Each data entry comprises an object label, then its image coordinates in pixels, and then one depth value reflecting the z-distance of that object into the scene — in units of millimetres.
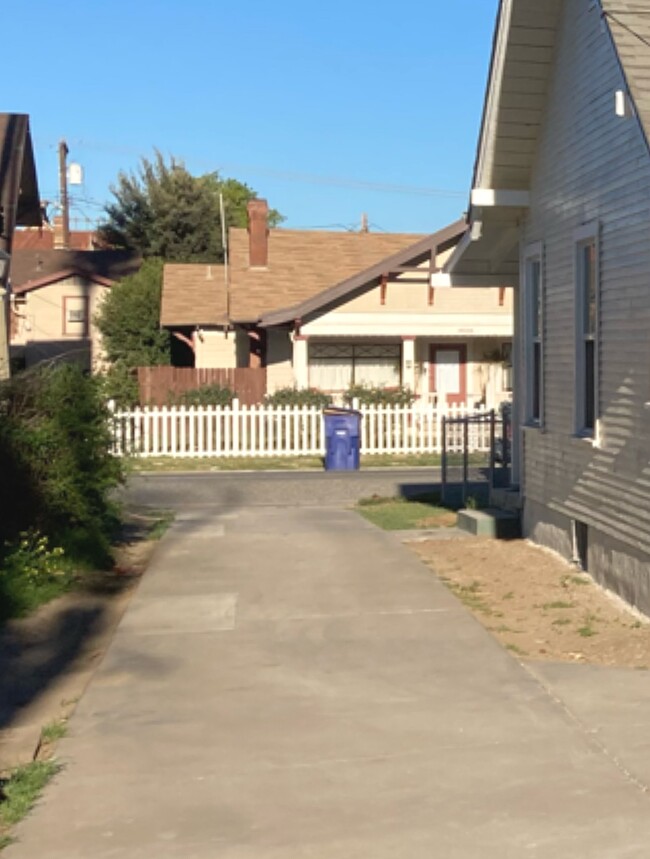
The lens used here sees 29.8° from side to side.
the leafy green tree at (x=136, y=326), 38188
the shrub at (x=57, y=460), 11406
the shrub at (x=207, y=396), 29156
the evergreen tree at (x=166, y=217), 56625
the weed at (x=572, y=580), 10562
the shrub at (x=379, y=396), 28906
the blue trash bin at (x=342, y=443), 23984
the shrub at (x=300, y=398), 28312
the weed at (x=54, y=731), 6520
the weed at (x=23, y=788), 5261
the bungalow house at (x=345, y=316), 30484
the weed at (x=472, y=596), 9683
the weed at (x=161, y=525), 14697
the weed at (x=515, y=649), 8086
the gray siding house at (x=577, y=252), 9258
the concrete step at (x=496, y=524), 13359
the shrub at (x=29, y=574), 9914
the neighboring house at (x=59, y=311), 40688
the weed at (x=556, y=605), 9648
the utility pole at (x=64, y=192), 53344
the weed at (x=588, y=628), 8648
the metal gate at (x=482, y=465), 14930
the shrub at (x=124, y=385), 32391
